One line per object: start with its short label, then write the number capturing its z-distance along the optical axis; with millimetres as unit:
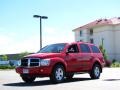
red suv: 10786
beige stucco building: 51766
